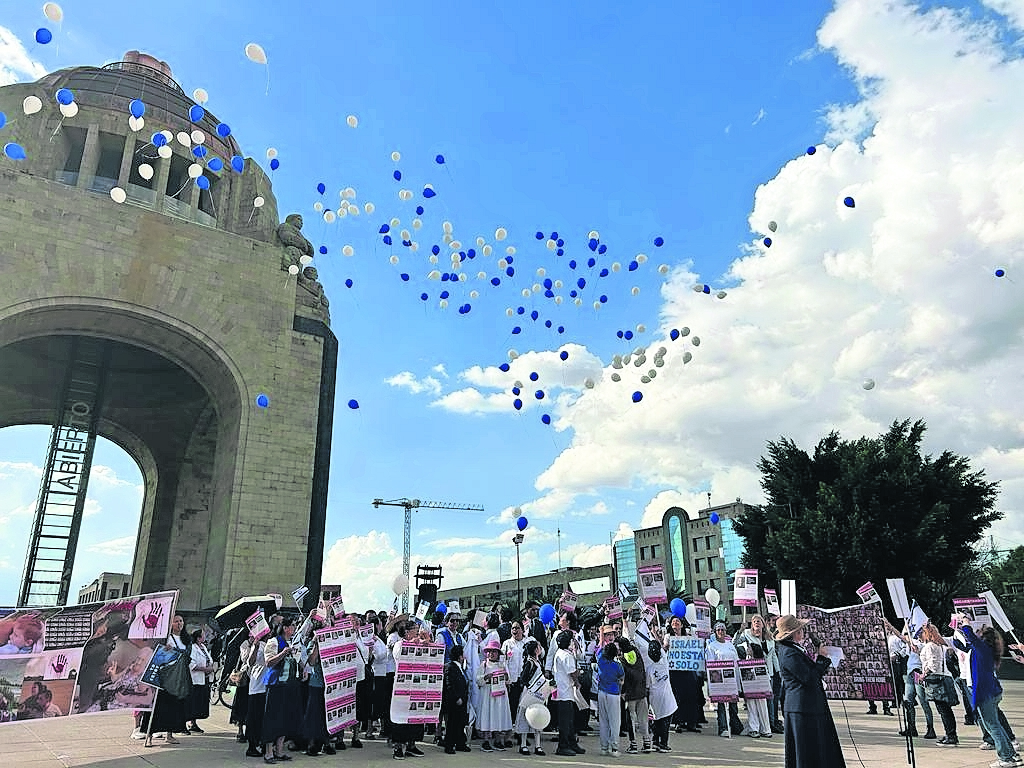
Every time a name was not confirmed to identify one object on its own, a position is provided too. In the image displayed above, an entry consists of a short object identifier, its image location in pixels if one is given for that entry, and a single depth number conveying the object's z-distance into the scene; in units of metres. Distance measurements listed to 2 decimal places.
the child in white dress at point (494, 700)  10.30
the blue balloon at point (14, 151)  13.78
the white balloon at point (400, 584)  14.95
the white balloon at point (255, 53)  12.77
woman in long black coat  6.16
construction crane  94.81
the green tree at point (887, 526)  22.39
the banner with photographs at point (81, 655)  8.77
